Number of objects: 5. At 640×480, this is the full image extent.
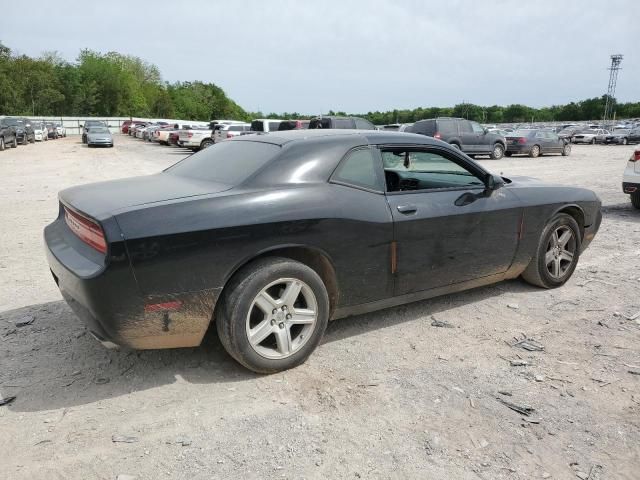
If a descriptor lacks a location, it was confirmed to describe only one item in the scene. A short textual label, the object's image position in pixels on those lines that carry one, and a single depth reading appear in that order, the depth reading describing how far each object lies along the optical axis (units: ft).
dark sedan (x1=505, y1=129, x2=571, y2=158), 81.05
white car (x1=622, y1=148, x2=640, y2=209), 30.01
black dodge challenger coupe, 9.55
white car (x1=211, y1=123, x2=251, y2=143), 85.29
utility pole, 277.23
